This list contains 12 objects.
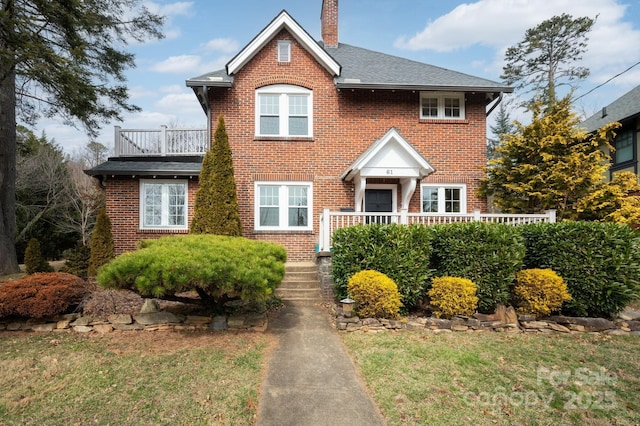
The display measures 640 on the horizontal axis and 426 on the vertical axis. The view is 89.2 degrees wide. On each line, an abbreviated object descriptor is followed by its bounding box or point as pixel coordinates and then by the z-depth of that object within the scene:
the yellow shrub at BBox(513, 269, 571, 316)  6.44
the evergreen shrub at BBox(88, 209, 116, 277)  9.75
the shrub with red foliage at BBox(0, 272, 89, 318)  5.54
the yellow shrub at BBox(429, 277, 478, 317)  6.31
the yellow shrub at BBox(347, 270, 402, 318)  6.16
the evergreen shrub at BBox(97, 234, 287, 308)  4.85
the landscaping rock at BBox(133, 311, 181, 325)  5.99
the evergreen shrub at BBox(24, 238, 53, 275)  10.01
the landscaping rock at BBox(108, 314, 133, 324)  5.93
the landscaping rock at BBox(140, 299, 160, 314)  6.17
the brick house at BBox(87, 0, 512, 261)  10.77
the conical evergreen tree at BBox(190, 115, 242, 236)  8.99
